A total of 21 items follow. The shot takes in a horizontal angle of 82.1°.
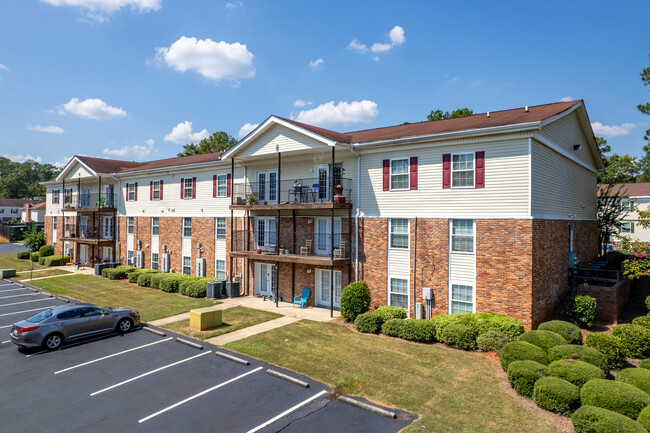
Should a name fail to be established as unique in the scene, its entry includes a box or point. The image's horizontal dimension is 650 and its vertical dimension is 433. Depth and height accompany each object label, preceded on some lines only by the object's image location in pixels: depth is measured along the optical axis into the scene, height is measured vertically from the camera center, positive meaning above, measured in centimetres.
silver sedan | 1309 -399
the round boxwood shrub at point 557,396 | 870 -421
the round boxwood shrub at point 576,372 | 927 -391
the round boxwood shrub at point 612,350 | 1102 -392
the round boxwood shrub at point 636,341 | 1195 -394
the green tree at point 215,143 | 5628 +1144
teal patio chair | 1985 -434
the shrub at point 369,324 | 1527 -435
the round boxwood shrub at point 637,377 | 901 -398
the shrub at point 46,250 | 3803 -327
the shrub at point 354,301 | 1678 -373
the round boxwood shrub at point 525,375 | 962 -410
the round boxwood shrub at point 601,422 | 725 -408
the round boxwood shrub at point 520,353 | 1069 -394
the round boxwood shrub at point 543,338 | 1151 -380
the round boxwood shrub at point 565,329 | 1250 -382
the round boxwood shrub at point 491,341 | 1266 -419
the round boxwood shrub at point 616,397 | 806 -397
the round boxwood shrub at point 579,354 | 1027 -385
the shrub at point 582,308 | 1486 -365
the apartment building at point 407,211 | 1437 +36
